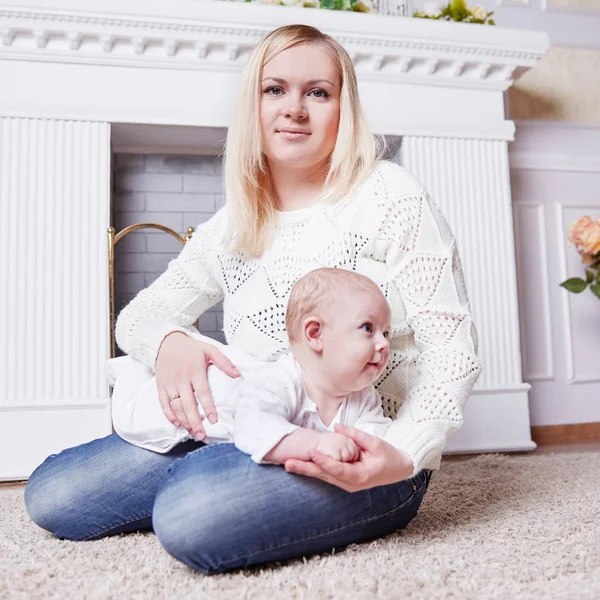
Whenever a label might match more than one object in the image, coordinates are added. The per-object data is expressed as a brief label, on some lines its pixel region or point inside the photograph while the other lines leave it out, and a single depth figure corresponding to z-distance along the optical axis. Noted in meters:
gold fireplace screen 2.20
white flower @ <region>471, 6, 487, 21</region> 2.48
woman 0.88
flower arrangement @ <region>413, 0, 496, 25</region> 2.48
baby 0.86
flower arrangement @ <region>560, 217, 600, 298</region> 2.50
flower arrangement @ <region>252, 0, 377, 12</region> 2.35
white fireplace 2.13
